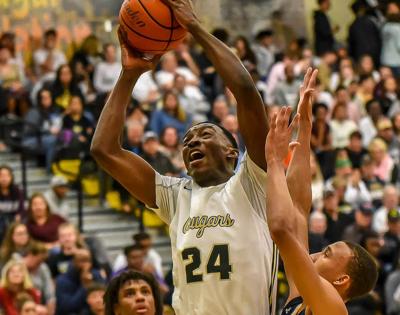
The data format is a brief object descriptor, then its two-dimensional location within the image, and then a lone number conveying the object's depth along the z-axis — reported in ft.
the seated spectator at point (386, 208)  41.09
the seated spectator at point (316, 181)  42.40
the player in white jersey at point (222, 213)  17.61
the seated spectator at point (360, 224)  39.40
